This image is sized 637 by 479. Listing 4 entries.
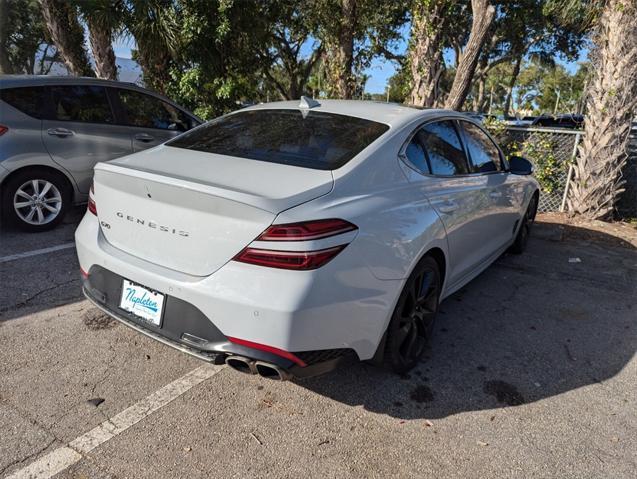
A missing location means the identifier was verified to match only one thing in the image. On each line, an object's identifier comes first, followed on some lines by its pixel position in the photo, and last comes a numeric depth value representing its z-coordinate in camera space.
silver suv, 4.88
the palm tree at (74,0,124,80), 9.09
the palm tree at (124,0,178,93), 9.06
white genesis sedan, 2.10
